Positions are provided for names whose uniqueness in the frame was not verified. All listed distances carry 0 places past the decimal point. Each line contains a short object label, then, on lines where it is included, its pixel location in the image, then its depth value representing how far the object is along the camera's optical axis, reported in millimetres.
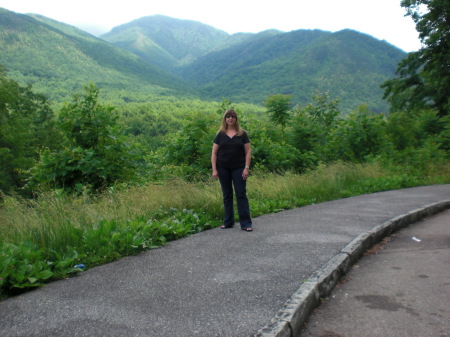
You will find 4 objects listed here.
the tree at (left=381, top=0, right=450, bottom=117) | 24406
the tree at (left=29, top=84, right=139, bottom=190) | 9836
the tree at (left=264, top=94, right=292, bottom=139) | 18625
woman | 6695
